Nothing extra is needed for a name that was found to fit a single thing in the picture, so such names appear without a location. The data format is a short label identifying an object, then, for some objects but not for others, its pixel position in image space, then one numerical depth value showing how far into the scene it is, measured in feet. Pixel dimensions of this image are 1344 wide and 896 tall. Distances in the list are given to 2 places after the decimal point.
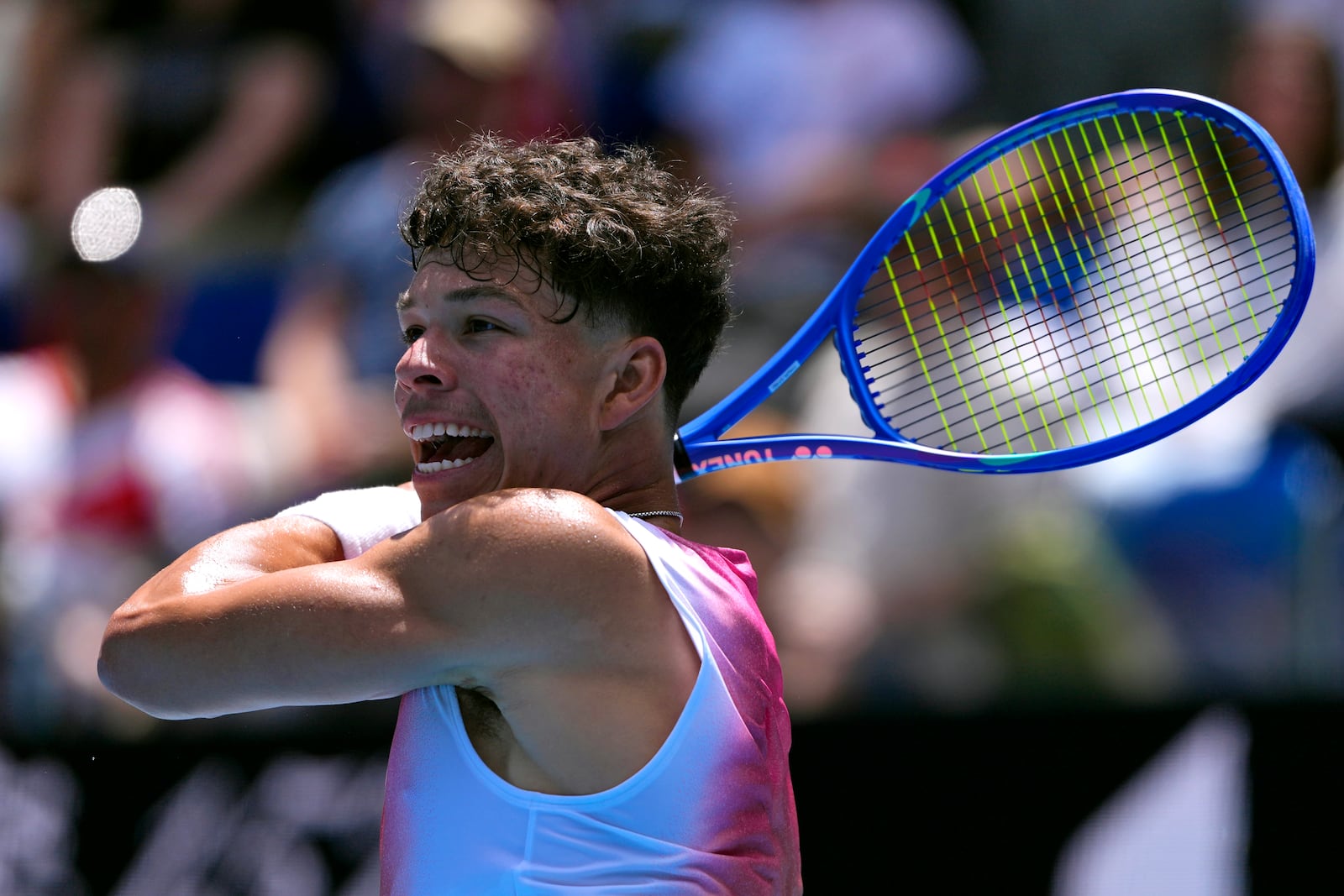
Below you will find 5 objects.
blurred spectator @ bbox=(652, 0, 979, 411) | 39.63
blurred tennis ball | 44.01
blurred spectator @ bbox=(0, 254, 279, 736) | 36.32
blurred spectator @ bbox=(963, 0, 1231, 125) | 41.83
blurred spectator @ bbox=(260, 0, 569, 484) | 40.14
